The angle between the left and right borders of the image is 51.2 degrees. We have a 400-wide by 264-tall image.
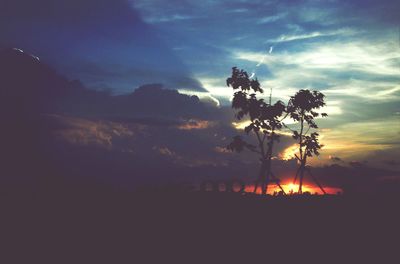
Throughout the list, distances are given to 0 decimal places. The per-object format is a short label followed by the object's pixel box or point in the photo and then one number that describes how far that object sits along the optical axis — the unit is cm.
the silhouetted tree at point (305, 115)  4378
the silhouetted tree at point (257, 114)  3941
